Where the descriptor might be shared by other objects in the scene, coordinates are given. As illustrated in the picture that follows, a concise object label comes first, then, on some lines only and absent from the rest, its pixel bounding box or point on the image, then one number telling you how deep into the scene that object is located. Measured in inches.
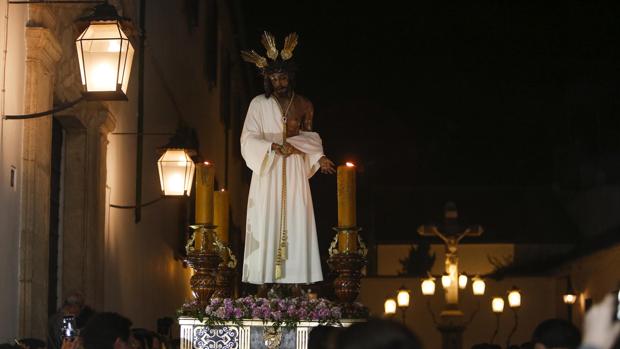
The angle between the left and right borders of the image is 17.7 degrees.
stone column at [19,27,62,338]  597.4
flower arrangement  532.0
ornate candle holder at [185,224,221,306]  543.4
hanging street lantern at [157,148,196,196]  830.5
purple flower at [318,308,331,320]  530.2
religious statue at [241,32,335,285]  573.3
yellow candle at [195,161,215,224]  540.8
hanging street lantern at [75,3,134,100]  538.6
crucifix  1538.0
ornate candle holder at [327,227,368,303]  544.3
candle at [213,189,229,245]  579.0
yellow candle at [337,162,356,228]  541.7
